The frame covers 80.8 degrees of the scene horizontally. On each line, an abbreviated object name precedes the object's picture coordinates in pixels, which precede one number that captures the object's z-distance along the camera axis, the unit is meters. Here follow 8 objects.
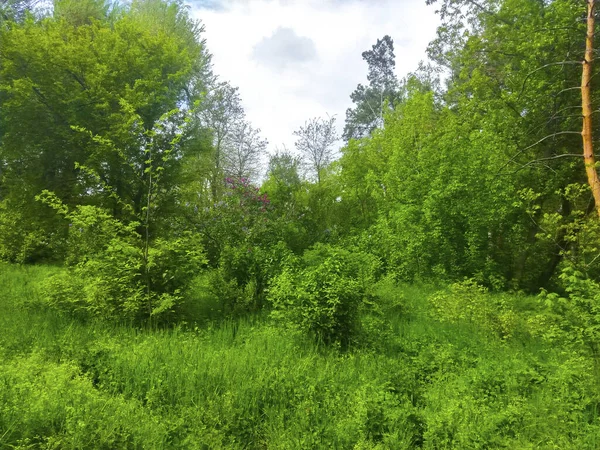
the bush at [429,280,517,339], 5.68
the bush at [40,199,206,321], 5.48
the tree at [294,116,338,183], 23.08
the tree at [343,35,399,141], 33.25
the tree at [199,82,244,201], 22.75
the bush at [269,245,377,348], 4.91
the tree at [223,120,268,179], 23.84
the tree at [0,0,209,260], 11.13
